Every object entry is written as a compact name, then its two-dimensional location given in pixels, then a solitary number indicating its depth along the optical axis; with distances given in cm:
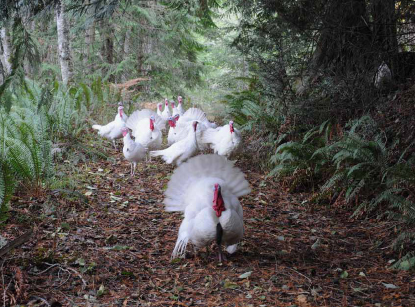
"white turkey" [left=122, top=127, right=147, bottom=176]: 779
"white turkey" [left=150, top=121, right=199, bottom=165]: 791
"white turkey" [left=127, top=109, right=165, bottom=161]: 873
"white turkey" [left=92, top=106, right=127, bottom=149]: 927
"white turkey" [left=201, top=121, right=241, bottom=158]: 827
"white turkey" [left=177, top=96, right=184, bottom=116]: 1199
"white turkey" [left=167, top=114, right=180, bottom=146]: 932
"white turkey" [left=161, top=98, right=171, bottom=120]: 1154
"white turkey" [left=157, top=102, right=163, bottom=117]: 1190
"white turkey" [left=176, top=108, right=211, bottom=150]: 906
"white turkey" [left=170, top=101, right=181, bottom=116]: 1164
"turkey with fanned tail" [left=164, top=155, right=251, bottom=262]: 423
